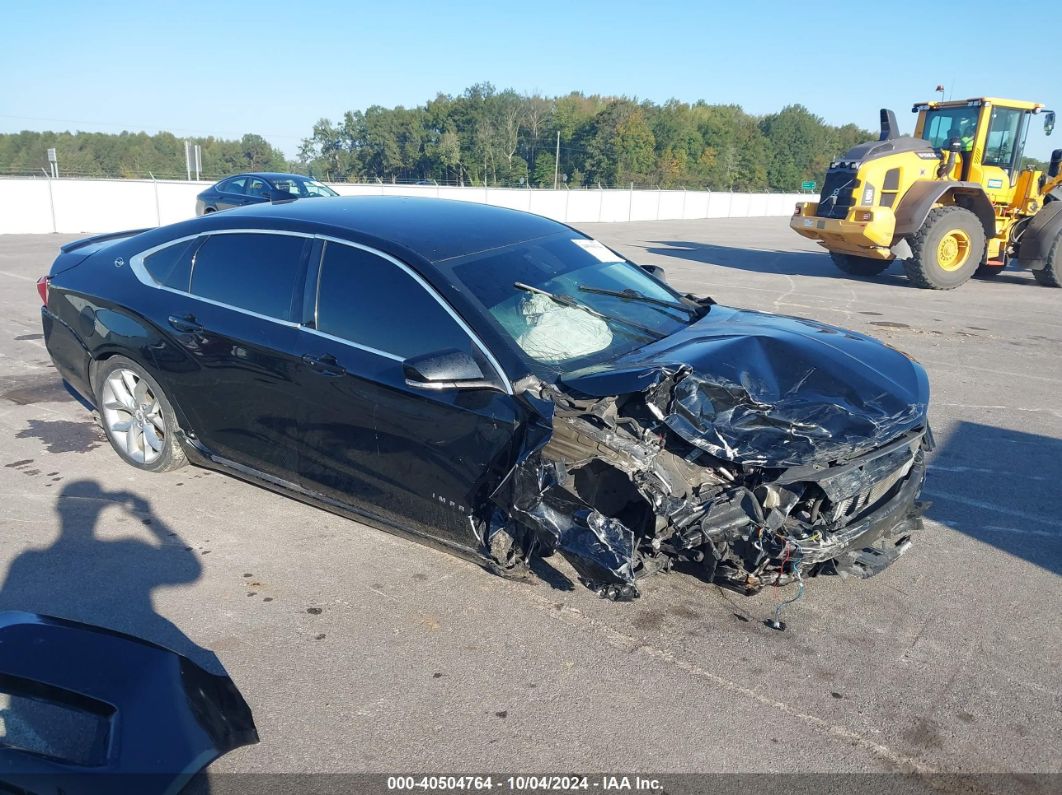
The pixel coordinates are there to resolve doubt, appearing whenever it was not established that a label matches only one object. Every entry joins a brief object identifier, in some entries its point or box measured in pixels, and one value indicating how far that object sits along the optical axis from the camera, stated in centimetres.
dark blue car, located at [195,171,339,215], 1745
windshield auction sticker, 468
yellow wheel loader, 1309
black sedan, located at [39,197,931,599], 325
